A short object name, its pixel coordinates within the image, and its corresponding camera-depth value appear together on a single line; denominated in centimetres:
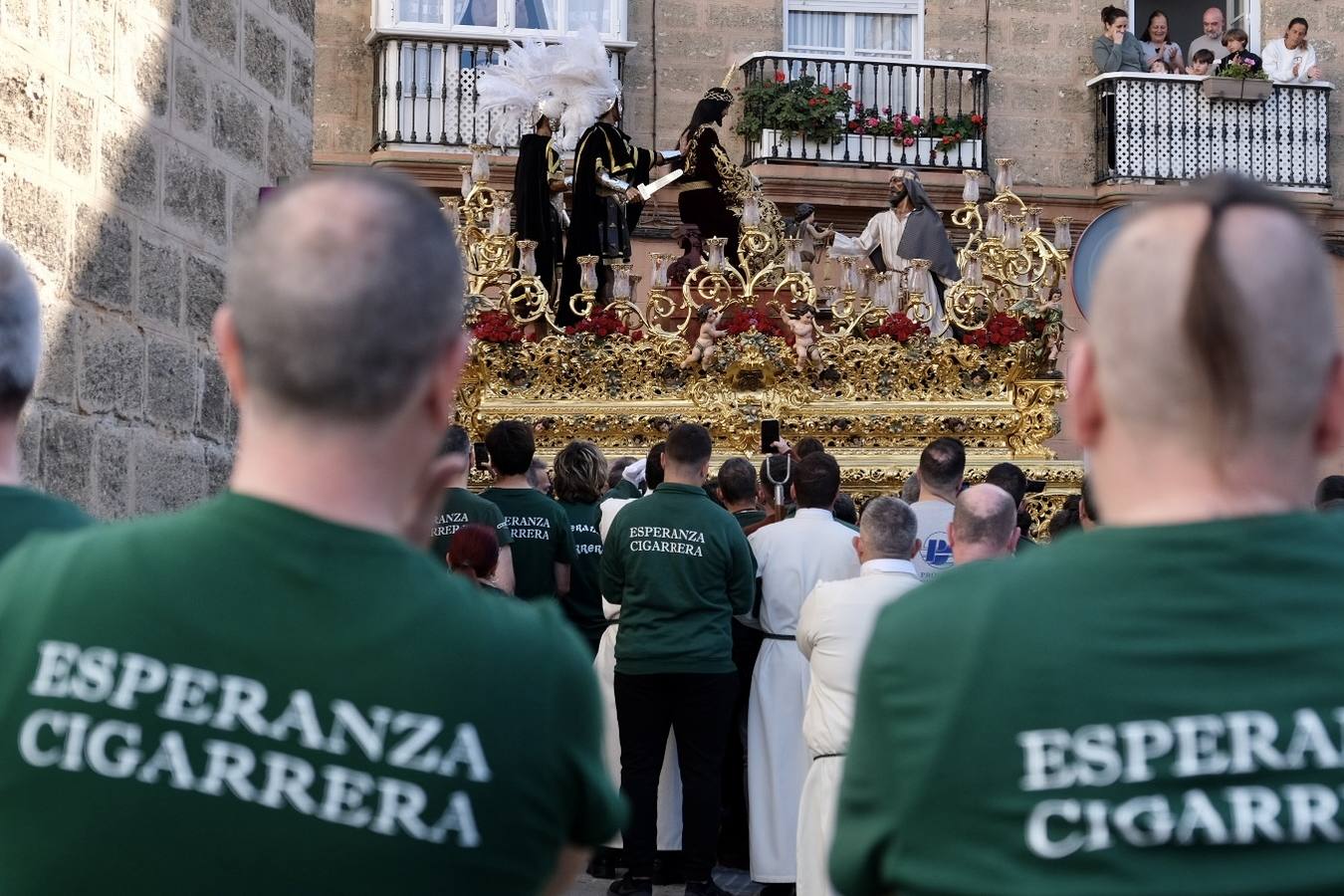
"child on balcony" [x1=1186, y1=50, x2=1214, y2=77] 2069
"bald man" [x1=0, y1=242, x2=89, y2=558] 243
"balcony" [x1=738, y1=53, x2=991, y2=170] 1977
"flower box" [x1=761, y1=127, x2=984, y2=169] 2009
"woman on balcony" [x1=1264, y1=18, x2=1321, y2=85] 2031
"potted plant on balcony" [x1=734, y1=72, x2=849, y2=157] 1969
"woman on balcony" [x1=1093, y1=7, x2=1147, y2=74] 2028
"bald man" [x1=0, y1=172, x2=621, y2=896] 176
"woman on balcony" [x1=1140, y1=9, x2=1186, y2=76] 2061
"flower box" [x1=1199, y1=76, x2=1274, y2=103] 2041
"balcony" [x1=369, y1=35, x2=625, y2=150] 1961
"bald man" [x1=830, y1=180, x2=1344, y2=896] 172
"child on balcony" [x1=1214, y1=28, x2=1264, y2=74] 2050
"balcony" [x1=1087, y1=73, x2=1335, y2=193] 2034
